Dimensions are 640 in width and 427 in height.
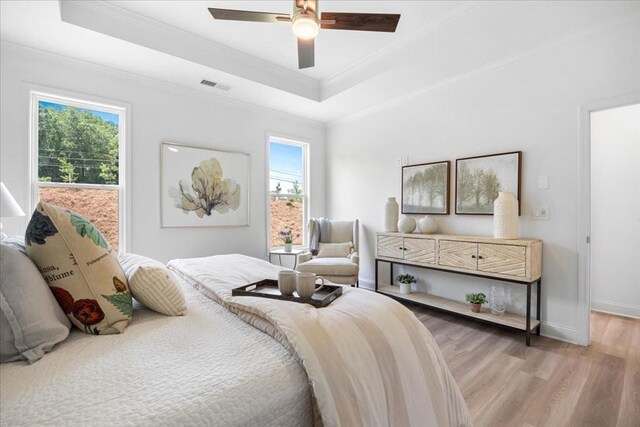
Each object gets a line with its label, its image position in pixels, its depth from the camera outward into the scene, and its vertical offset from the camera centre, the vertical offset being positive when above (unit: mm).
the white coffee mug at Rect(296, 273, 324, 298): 1231 -307
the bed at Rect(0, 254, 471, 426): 678 -430
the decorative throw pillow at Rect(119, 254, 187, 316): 1193 -320
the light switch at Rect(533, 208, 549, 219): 2713 -18
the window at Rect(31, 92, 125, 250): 2834 +539
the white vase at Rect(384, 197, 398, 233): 3799 -61
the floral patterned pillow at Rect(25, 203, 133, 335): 1005 -207
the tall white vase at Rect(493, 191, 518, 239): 2715 -54
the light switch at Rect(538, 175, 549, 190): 2723 +269
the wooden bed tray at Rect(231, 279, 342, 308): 1195 -358
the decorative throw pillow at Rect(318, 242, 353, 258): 3965 -523
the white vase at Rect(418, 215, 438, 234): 3412 -160
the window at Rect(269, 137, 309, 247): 4496 +347
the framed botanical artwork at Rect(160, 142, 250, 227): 3463 +313
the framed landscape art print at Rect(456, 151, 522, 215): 2909 +326
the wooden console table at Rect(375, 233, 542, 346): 2545 -484
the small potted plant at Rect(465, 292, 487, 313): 2885 -881
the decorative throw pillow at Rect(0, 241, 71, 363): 831 -299
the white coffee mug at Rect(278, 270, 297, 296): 1289 -307
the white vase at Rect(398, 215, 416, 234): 3588 -166
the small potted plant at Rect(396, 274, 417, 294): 3547 -853
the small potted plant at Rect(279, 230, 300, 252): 4227 -397
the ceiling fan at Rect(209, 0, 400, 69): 1674 +1160
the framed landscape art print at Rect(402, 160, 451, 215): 3459 +281
